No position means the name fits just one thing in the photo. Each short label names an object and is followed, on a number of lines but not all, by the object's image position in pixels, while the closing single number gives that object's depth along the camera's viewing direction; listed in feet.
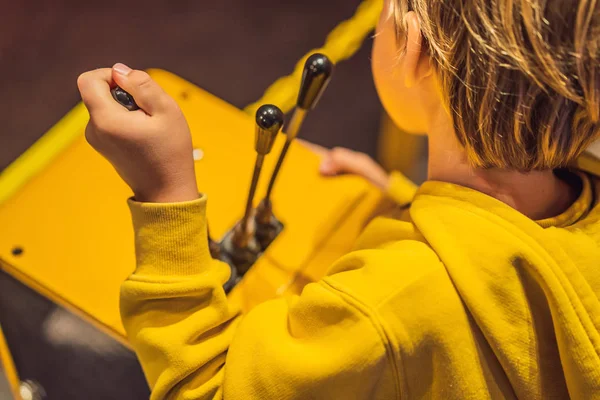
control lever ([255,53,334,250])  1.66
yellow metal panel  2.15
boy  1.45
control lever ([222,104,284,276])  1.65
